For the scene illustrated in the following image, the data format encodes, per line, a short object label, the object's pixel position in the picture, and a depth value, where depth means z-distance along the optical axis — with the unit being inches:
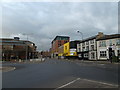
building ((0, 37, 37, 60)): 1729.2
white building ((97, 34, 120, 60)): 1081.2
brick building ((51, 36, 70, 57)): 3682.9
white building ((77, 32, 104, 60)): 1357.8
